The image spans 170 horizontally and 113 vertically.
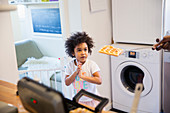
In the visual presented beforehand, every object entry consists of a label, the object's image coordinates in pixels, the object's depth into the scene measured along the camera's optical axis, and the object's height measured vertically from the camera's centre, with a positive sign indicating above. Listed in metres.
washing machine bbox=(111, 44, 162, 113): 2.92 -0.84
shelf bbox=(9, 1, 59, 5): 4.35 +0.34
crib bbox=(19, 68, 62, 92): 3.65 -0.96
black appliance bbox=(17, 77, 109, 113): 0.71 -0.26
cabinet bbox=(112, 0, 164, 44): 2.85 -0.07
